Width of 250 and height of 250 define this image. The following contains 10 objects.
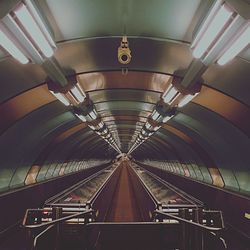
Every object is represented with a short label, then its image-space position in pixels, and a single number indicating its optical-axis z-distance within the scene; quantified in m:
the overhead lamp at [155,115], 9.24
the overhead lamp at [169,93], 6.43
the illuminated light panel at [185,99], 6.52
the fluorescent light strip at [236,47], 3.32
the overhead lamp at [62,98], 6.51
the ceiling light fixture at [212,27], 2.93
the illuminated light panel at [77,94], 6.41
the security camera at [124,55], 4.15
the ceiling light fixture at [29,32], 2.94
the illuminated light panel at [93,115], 9.26
